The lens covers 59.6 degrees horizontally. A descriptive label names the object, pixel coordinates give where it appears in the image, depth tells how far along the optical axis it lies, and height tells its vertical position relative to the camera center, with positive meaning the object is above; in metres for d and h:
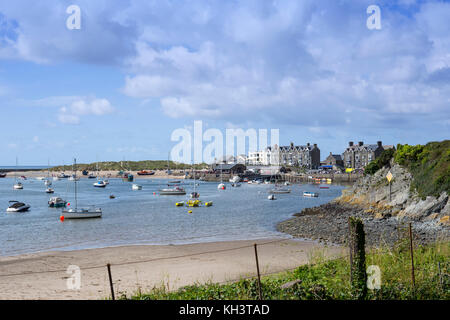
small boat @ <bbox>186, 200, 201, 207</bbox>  61.12 -5.86
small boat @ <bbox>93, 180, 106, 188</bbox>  122.06 -5.63
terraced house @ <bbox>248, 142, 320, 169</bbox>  178.50 +4.05
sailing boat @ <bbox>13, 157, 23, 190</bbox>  111.94 -5.40
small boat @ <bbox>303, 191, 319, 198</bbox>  82.41 -6.45
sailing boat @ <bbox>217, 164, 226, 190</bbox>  111.38 -6.24
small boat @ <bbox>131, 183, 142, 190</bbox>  109.07 -5.78
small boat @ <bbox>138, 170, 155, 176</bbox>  190.62 -3.34
